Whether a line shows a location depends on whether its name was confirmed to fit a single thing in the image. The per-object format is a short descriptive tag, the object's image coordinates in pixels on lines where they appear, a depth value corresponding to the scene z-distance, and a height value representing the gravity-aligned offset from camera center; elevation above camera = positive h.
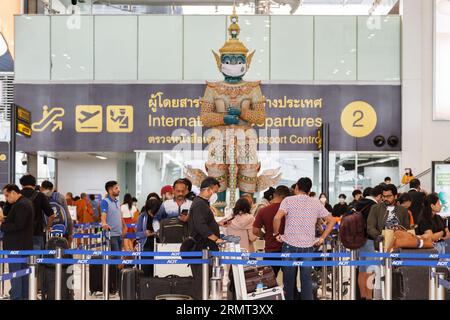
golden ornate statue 19.00 +0.93
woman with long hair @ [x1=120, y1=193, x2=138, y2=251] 18.14 -1.12
